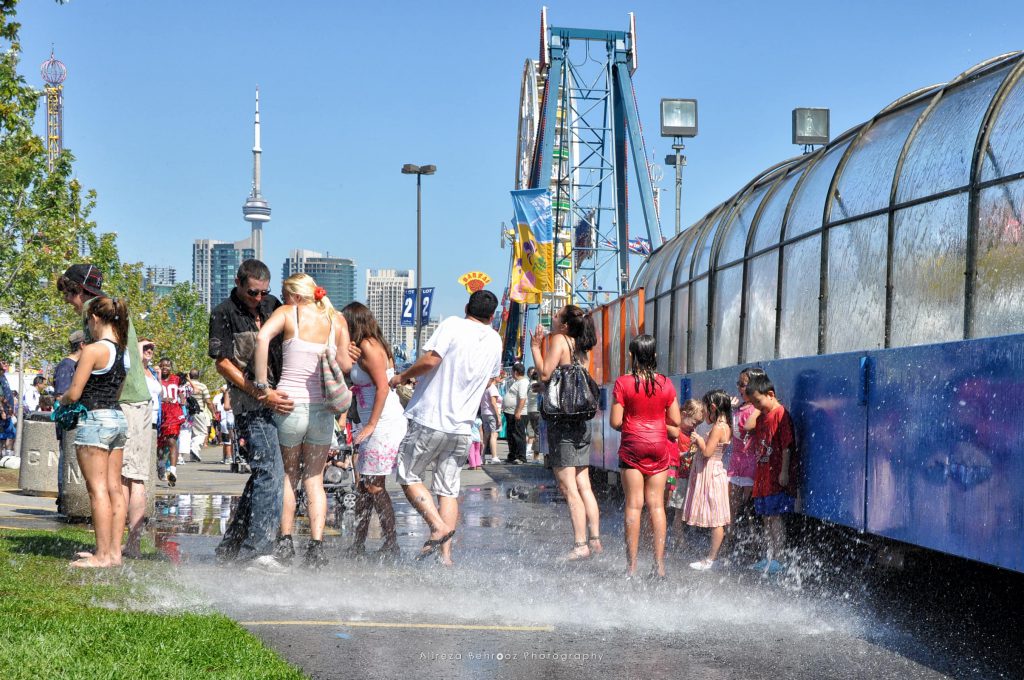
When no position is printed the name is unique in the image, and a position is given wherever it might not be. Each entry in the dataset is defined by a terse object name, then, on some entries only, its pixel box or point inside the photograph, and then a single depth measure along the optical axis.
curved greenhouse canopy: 6.28
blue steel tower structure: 51.22
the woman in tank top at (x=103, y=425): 6.56
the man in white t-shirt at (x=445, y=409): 7.45
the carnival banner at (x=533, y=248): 27.94
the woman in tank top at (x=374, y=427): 7.65
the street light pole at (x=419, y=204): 37.75
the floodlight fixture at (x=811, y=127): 21.67
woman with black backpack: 8.28
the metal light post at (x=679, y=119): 30.09
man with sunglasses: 6.86
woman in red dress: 7.41
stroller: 10.42
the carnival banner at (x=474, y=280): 47.20
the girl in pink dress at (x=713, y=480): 8.10
